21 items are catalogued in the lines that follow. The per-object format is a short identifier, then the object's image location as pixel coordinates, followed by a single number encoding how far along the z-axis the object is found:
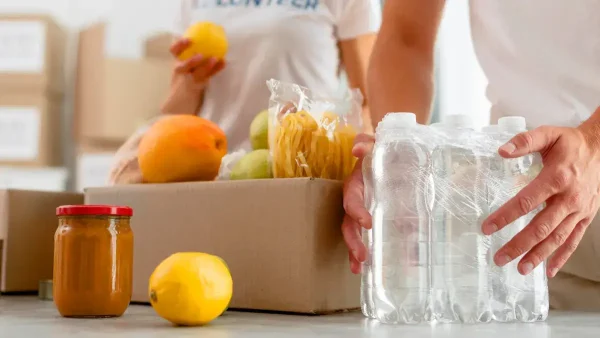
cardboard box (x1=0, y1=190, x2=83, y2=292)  1.27
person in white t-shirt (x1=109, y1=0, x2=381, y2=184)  1.70
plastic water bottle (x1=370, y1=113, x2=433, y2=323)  0.87
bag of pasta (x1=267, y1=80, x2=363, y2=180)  1.00
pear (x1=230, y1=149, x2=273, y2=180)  1.05
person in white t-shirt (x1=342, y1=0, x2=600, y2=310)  0.89
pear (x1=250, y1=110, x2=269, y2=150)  1.12
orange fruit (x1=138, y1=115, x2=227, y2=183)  1.08
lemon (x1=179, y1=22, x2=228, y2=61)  1.63
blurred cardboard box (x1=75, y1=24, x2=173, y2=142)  2.83
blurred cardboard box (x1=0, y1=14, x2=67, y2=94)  2.73
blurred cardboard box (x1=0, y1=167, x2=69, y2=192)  2.75
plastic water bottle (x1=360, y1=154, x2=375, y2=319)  0.92
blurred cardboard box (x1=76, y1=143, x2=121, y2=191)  2.78
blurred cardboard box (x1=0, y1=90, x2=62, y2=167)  2.73
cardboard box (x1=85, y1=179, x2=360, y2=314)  0.94
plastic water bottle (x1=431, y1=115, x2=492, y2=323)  0.87
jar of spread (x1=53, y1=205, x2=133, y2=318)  0.89
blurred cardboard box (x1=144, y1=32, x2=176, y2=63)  2.95
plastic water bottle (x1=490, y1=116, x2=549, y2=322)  0.89
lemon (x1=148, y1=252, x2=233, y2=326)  0.82
